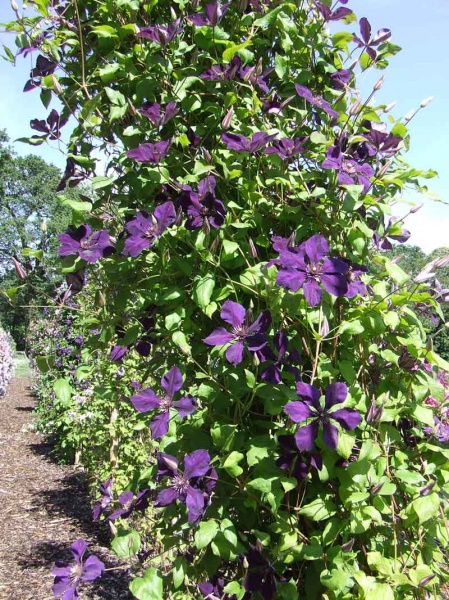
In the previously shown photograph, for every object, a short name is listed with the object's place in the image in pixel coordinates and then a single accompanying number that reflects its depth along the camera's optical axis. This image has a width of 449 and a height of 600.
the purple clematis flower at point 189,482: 1.16
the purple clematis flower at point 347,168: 1.21
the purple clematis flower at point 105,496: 1.89
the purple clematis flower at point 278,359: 1.19
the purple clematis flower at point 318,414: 1.09
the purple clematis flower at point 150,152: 1.27
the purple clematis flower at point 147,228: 1.27
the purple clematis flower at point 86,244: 1.34
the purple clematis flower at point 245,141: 1.22
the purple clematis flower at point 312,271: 1.09
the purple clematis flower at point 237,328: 1.20
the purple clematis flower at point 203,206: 1.30
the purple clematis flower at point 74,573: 1.39
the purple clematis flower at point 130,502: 1.51
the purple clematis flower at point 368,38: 1.41
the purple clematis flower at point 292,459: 1.20
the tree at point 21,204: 39.59
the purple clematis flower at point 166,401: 1.26
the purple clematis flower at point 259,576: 1.22
